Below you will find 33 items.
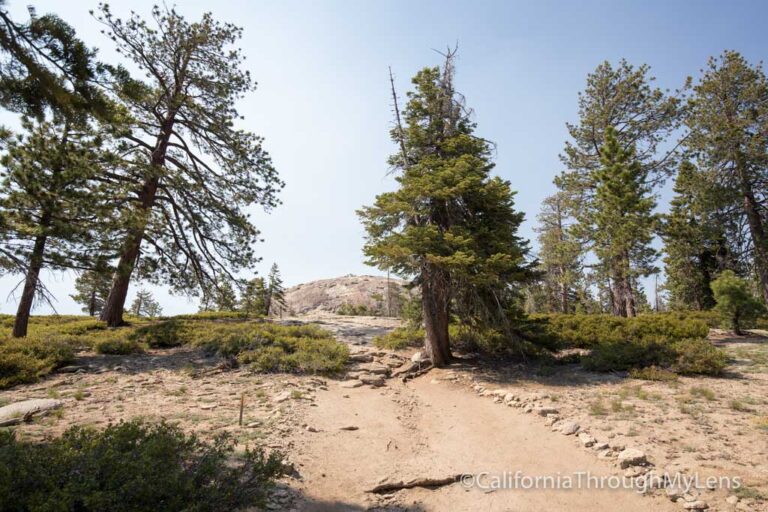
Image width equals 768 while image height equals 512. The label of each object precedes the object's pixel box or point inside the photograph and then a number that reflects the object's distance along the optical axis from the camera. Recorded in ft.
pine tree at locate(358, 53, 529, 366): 36.29
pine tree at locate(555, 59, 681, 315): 65.46
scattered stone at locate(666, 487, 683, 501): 14.58
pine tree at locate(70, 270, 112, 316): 104.61
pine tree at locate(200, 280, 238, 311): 54.65
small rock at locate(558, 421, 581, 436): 21.81
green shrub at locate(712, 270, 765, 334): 46.80
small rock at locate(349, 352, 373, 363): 42.67
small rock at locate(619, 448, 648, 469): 17.13
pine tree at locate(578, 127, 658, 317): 57.52
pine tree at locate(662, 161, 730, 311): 60.44
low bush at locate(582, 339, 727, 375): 31.22
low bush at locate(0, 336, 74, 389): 28.17
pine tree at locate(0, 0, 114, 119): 15.38
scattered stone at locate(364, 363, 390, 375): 38.60
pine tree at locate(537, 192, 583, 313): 65.51
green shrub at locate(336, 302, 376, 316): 111.55
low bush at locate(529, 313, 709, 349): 40.78
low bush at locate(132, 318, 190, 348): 42.70
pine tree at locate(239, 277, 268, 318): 54.29
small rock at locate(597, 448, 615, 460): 18.33
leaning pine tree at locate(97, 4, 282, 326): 51.39
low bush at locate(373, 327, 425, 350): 48.11
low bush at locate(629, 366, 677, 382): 30.25
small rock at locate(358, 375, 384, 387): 35.47
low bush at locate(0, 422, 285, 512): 9.78
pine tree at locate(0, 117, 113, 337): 32.89
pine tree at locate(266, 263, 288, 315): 125.18
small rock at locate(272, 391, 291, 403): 27.53
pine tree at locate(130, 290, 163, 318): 159.55
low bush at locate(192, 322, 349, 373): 36.63
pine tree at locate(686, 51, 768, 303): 59.52
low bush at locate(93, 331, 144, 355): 38.06
